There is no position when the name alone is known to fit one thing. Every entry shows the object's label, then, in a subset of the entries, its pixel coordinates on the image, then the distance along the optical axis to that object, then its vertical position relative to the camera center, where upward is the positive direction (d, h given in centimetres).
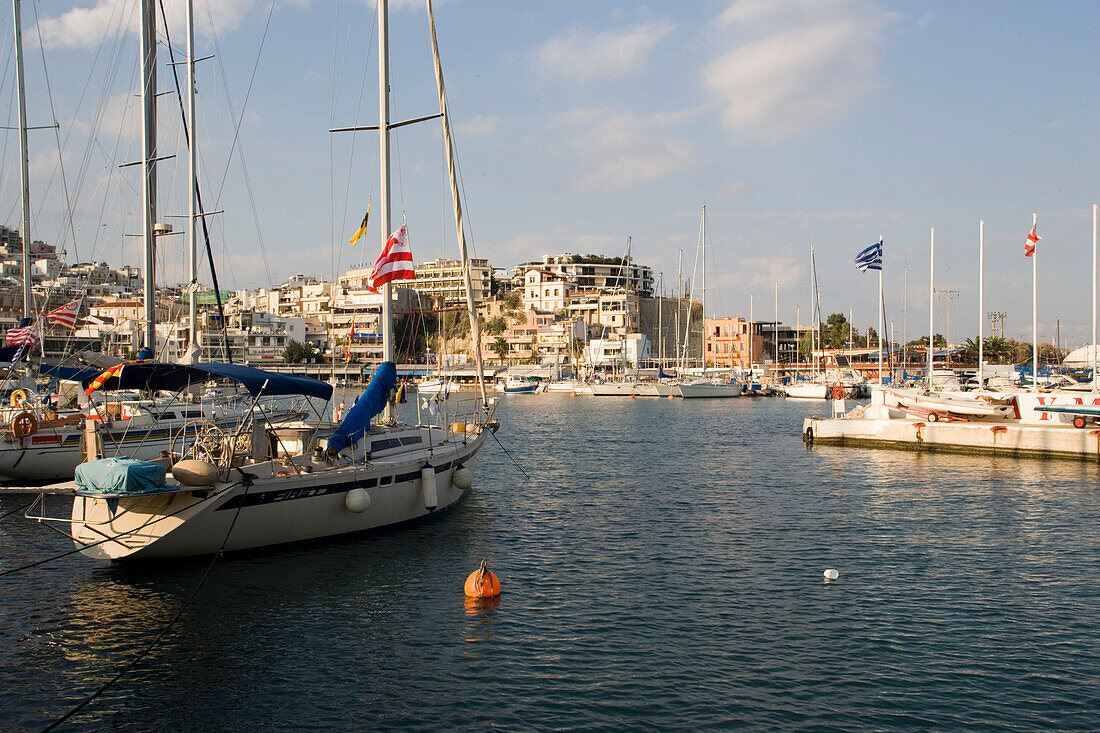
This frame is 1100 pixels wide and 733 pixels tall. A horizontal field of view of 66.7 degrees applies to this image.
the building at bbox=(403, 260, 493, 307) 18300 +1869
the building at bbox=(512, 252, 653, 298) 19325 +2021
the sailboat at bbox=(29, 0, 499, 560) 1669 -256
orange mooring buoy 1661 -444
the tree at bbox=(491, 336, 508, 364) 16275 +285
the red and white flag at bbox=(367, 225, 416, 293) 2227 +275
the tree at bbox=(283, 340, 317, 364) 13500 +198
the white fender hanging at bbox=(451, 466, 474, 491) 2398 -333
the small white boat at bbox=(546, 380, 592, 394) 11469 -367
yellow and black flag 2423 +384
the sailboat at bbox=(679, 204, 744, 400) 10306 -353
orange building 15600 +308
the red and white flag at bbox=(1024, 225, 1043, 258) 4550 +617
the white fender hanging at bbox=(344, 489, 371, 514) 1945 -318
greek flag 5528 +660
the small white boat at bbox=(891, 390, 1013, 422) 4431 -256
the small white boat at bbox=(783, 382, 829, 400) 9838 -390
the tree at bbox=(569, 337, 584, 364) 15275 +255
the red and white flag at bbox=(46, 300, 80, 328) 3372 +219
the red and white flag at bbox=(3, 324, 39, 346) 3353 +133
